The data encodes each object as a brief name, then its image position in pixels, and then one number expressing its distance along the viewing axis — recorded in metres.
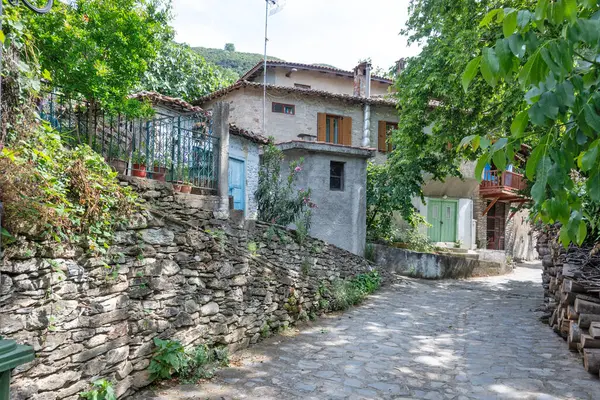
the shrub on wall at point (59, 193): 2.93
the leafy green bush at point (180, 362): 4.19
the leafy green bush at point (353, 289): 8.60
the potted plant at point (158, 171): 5.75
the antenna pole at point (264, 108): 16.08
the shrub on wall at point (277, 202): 9.71
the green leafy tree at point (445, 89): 8.06
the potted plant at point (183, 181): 5.94
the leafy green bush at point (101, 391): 3.41
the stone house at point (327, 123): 12.54
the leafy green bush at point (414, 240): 14.88
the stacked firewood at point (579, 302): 4.95
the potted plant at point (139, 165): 5.43
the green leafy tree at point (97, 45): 4.93
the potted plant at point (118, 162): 5.08
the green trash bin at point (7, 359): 1.46
